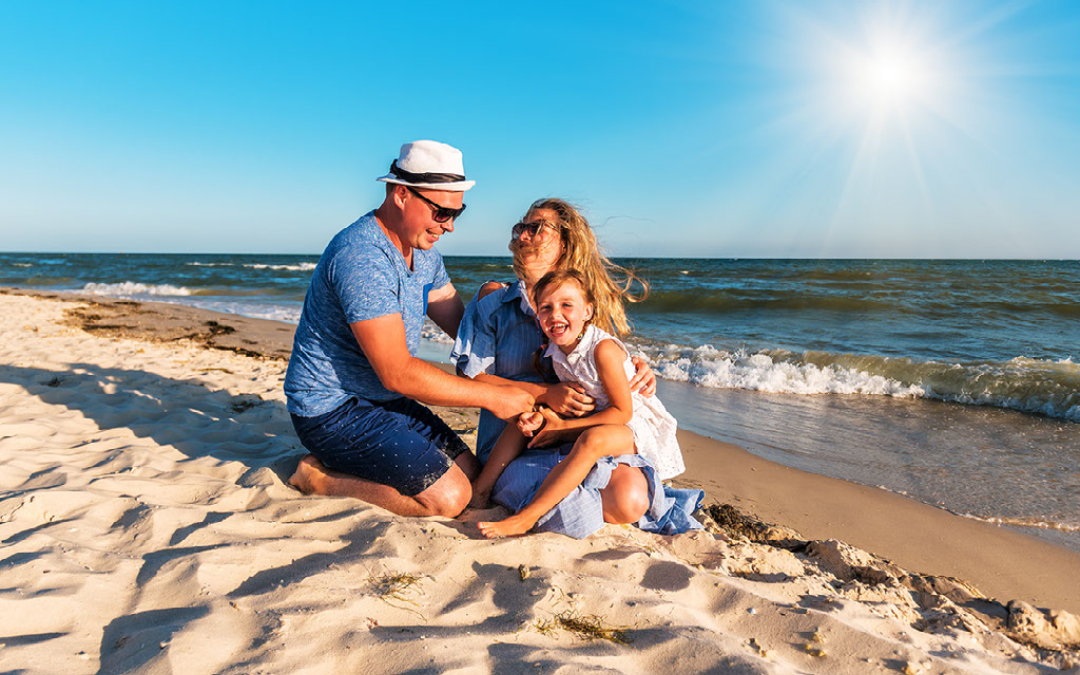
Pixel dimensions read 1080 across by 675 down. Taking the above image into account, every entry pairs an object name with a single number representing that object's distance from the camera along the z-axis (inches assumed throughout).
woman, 117.3
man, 108.6
